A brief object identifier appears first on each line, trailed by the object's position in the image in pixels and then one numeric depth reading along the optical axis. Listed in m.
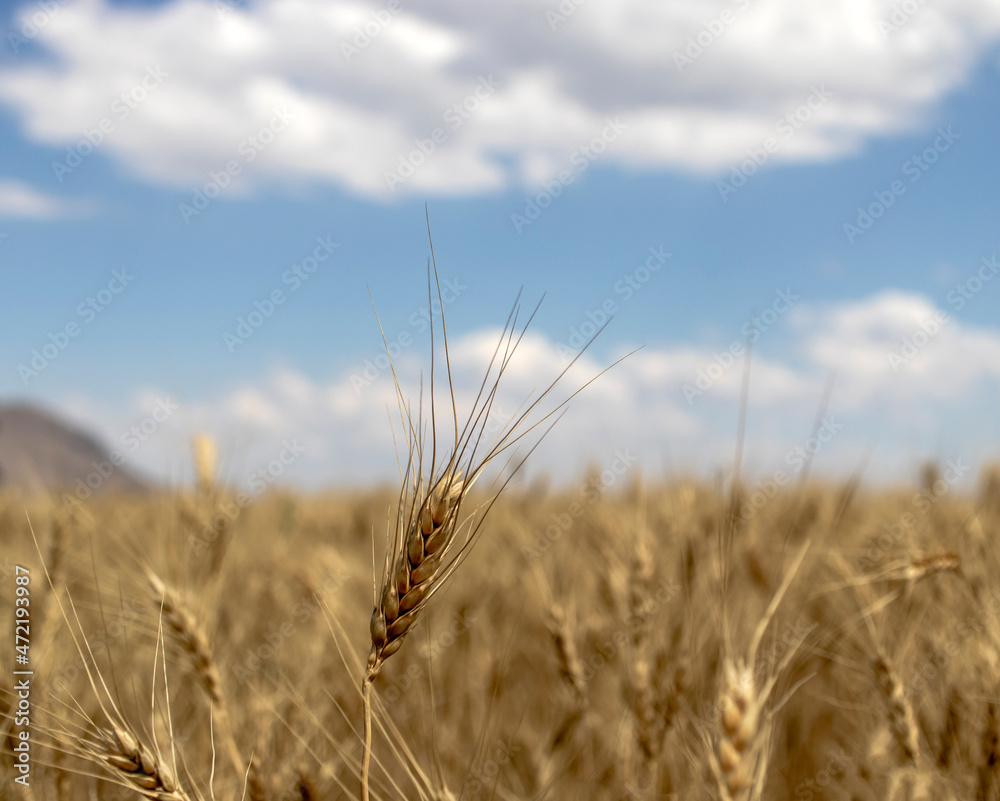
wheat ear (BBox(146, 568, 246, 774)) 0.93
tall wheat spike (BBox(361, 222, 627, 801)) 0.79
